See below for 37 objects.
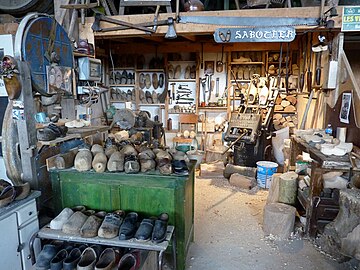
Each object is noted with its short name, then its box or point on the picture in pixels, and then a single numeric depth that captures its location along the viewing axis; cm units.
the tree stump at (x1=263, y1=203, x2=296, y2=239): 279
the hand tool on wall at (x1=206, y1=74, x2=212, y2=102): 586
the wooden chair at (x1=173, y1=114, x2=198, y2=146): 548
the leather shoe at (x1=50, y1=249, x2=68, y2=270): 182
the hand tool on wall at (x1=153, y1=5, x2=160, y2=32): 332
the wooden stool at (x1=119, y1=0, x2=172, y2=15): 331
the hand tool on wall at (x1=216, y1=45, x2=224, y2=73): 574
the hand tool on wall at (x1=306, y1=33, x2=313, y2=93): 415
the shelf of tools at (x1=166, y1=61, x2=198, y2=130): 589
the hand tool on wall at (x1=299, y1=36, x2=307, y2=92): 462
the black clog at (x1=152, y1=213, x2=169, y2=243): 187
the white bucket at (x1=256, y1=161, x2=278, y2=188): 411
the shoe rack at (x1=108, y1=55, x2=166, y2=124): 601
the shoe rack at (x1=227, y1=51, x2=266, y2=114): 557
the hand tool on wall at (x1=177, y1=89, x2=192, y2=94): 597
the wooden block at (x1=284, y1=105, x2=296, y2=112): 549
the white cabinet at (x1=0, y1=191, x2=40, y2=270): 180
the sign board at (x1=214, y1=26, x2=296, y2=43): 307
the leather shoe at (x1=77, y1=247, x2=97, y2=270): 178
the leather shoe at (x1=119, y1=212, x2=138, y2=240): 190
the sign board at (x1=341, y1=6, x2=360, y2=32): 304
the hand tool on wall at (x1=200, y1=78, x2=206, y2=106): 586
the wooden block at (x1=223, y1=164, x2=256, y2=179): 437
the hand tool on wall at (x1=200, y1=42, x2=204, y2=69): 581
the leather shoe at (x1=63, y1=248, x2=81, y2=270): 179
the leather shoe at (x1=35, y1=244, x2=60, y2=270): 188
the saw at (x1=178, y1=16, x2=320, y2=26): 312
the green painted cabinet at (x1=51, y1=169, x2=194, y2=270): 215
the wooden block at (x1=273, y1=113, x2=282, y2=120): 561
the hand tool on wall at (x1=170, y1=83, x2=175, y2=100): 600
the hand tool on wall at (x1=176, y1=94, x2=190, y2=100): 599
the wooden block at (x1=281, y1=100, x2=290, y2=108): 551
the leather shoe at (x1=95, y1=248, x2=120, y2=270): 180
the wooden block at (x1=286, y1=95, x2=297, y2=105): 547
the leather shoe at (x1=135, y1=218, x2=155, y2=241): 190
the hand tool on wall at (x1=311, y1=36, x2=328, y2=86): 344
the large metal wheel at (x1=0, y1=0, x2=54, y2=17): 384
